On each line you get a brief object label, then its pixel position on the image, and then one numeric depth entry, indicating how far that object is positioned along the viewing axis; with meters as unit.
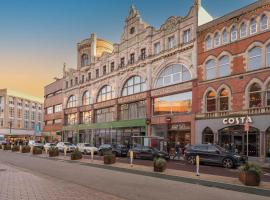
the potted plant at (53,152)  19.20
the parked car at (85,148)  25.29
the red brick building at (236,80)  18.18
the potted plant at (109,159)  14.20
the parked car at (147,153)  18.66
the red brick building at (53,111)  43.34
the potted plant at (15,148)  26.44
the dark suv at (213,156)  14.48
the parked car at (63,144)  26.93
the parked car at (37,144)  31.82
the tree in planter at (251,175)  8.44
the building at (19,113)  64.92
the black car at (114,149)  21.60
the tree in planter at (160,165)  11.29
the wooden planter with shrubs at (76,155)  16.73
